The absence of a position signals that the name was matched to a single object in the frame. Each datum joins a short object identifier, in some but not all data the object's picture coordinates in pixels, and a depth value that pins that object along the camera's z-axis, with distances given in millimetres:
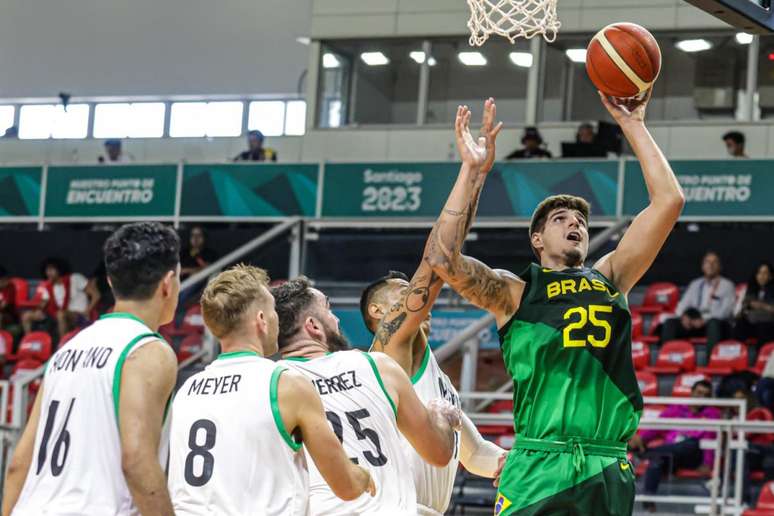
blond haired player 5137
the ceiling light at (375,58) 22688
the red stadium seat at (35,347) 17859
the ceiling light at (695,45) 20953
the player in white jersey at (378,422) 5691
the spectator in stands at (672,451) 13273
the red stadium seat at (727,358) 16109
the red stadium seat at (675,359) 16453
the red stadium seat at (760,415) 14039
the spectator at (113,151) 22688
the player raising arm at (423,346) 6199
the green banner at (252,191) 19625
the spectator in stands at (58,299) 18094
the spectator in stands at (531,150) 19203
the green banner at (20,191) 20781
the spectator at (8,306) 19236
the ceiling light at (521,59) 21672
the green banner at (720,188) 17875
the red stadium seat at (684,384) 15797
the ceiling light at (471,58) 21984
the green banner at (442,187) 18344
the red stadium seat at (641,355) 16828
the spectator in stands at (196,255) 18203
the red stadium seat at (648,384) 16062
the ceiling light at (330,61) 22859
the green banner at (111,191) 20062
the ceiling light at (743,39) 20516
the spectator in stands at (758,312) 16484
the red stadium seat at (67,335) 16828
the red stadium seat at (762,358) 15941
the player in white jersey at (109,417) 4500
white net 8765
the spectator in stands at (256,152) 21219
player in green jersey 5914
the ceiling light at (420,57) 22328
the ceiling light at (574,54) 21562
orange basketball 6387
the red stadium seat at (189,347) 14344
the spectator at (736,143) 18750
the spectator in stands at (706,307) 16938
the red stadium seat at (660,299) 18000
